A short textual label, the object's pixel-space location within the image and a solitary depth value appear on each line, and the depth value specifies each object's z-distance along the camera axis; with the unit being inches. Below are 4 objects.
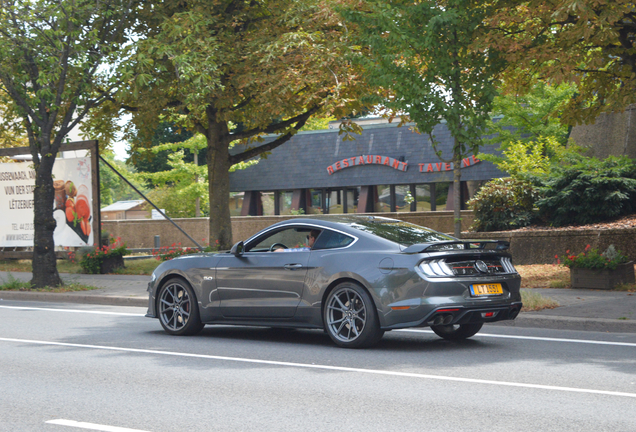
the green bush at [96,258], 825.5
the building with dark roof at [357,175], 1349.7
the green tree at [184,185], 1667.1
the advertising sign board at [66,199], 829.8
